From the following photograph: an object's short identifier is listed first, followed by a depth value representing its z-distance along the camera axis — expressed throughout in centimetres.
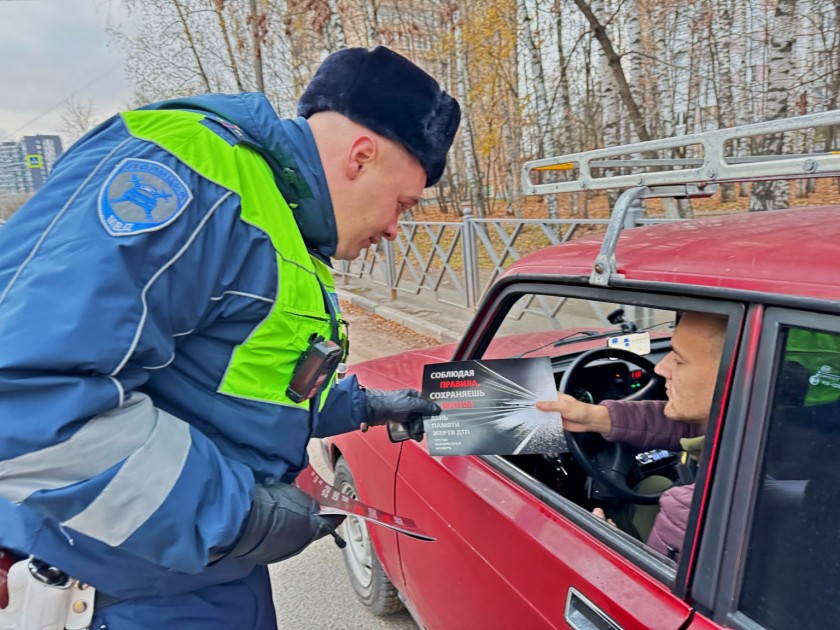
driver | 134
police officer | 89
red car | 94
